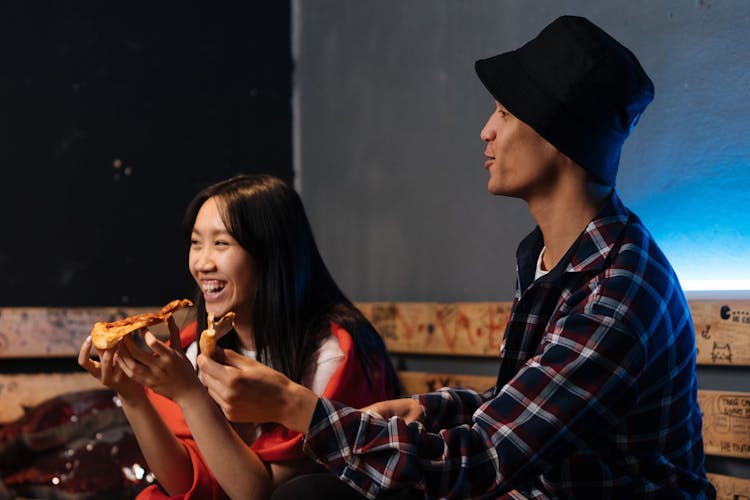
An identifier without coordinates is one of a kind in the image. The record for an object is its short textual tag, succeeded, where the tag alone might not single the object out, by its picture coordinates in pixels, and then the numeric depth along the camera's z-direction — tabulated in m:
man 1.41
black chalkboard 3.35
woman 2.07
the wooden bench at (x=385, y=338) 2.93
